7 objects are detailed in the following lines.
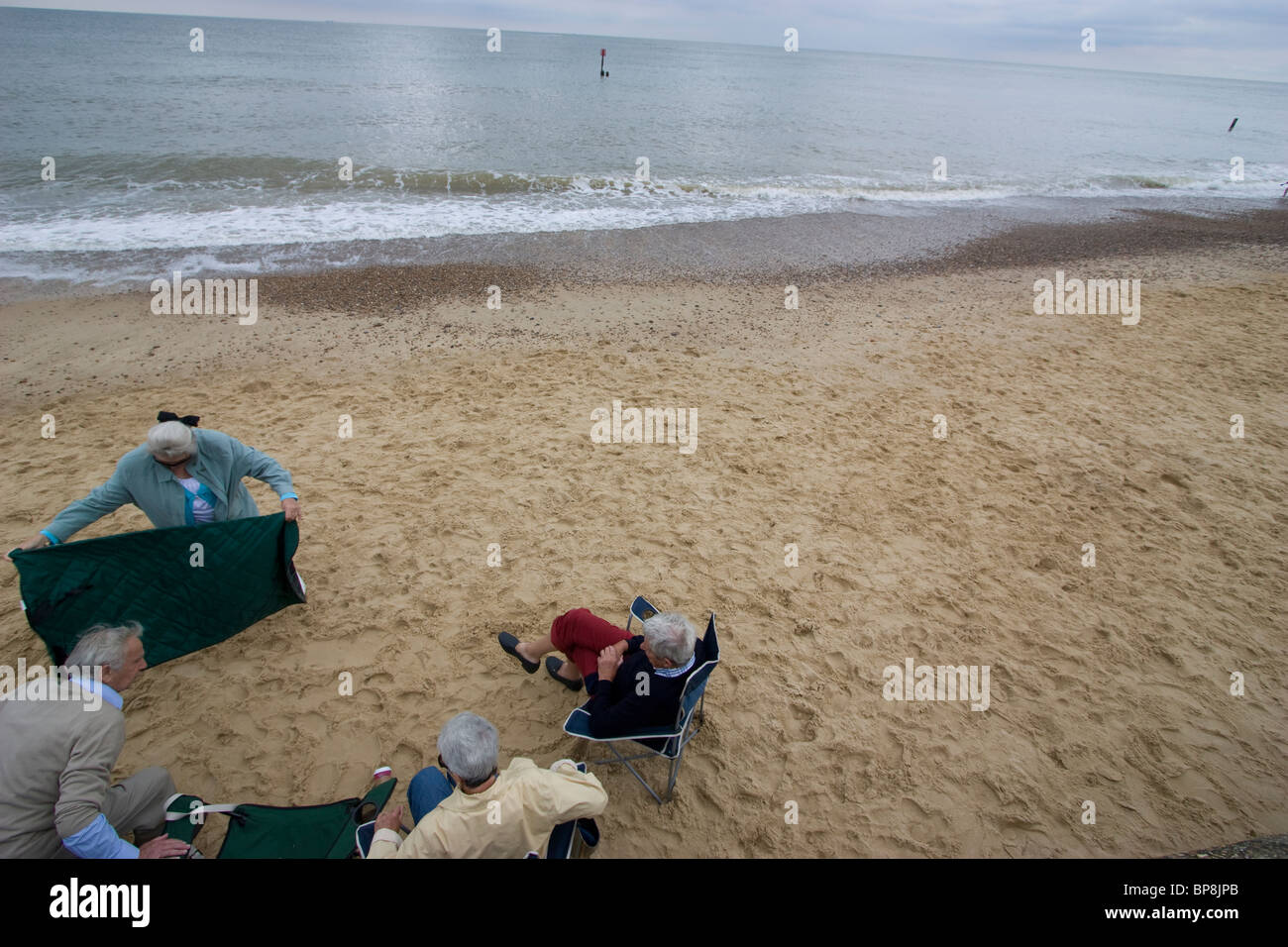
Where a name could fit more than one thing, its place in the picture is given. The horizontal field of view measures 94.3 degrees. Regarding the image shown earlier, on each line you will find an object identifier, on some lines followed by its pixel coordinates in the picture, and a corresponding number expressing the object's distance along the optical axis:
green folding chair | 2.84
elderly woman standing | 3.46
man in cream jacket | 2.41
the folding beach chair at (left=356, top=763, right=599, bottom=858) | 2.72
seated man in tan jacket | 2.23
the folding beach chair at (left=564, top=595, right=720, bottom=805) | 3.15
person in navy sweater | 3.12
